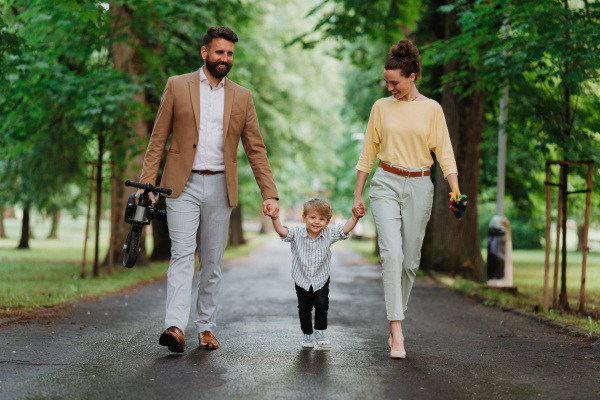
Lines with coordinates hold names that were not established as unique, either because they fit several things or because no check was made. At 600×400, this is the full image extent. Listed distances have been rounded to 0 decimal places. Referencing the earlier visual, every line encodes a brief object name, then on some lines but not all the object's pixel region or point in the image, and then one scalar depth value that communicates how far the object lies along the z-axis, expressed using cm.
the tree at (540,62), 858
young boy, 582
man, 557
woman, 558
